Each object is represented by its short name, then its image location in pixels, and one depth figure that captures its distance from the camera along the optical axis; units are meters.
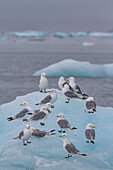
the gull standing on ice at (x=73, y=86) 22.53
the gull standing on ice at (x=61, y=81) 22.52
